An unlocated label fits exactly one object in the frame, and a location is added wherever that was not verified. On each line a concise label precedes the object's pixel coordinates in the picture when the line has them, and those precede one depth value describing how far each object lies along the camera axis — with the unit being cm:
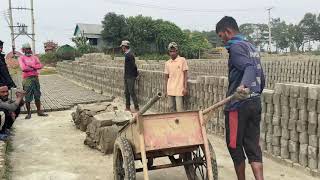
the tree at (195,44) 3228
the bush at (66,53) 2691
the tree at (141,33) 3140
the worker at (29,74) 684
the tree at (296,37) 5403
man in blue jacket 291
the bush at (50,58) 2778
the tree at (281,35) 5599
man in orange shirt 585
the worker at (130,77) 735
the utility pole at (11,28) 3295
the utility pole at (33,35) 3111
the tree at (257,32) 6730
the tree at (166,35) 3236
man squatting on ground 485
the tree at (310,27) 5445
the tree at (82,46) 2781
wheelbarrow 288
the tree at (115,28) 3213
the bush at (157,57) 2516
